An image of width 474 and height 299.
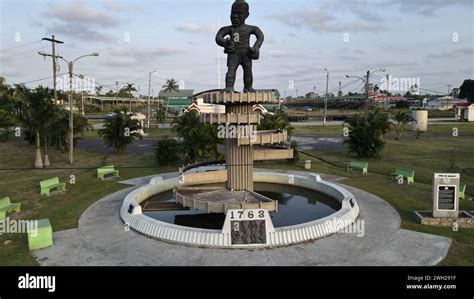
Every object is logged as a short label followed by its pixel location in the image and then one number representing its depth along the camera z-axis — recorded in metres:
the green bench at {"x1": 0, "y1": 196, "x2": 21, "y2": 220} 18.47
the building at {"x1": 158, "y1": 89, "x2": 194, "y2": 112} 123.97
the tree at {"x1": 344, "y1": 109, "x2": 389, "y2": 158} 34.91
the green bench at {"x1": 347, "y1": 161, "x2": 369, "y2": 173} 29.33
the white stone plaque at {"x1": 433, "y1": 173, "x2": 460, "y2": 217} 17.58
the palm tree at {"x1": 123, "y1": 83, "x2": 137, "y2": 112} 122.12
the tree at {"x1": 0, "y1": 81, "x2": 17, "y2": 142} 46.09
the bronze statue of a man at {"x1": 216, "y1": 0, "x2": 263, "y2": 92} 19.06
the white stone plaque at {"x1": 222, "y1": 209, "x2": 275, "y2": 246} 14.37
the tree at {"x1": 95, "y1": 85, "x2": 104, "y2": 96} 167.98
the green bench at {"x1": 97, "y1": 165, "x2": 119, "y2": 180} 27.23
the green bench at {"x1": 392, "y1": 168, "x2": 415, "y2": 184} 25.62
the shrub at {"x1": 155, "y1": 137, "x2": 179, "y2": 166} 32.28
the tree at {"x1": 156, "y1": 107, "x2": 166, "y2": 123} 82.46
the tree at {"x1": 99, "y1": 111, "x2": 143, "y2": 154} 36.94
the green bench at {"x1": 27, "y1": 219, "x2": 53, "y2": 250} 14.27
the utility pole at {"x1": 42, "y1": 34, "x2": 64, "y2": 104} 36.22
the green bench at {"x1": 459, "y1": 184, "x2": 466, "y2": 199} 21.67
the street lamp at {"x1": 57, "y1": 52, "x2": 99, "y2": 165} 31.04
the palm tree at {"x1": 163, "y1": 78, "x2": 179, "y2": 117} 129.00
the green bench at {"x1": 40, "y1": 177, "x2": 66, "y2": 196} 22.69
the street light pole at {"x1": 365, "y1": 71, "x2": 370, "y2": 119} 48.30
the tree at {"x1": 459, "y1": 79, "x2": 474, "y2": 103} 121.07
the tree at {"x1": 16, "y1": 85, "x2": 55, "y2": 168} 30.23
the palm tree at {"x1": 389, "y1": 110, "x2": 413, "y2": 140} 49.97
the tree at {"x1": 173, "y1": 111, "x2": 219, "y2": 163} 31.19
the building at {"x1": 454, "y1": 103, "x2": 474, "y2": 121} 77.81
